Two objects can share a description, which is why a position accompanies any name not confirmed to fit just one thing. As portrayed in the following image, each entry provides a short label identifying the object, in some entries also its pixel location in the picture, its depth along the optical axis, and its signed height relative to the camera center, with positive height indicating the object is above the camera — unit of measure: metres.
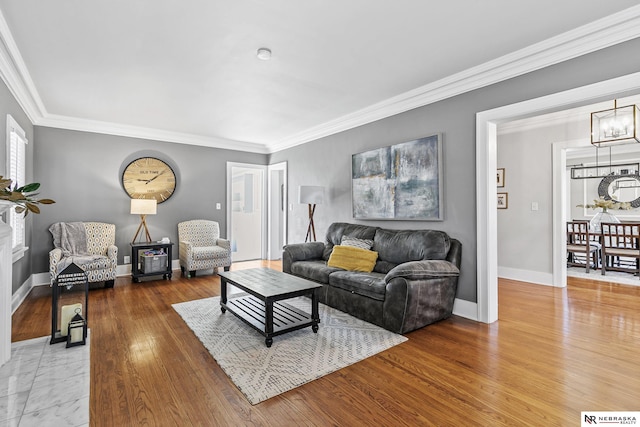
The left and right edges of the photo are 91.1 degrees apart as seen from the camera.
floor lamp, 4.86 +0.31
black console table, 4.81 -0.73
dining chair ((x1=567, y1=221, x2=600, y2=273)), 5.32 -0.55
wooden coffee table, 2.64 -0.86
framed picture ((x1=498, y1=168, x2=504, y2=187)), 5.30 +0.62
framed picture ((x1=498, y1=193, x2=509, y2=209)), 5.24 +0.23
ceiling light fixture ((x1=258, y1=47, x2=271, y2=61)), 2.71 +1.42
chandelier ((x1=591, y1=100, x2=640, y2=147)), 3.56 +1.05
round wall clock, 5.28 +0.63
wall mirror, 7.01 +0.58
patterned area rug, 2.10 -1.09
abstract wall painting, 3.59 +0.42
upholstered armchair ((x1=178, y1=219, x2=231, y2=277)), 5.10 -0.56
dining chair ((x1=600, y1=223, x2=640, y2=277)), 5.02 -0.51
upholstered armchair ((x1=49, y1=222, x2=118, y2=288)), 4.22 -0.48
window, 3.26 +0.58
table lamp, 4.88 +0.13
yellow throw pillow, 3.67 -0.53
